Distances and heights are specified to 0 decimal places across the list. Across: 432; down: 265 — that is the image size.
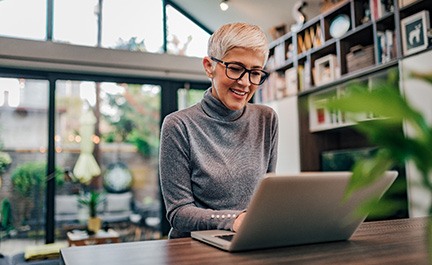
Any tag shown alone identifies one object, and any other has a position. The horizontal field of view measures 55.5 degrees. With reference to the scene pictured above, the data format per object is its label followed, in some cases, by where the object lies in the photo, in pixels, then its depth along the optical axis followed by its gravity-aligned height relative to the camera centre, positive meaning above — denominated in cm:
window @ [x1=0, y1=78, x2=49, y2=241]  448 +13
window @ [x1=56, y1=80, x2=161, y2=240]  470 +26
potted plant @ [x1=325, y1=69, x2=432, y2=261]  23 +1
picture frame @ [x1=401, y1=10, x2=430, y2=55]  277 +85
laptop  74 -11
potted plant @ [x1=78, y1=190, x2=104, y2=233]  440 -48
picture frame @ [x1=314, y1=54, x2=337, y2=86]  375 +83
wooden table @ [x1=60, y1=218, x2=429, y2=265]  72 -18
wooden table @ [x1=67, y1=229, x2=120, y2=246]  408 -77
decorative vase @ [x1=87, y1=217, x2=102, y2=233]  437 -67
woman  123 +6
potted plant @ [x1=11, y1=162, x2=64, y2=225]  449 -27
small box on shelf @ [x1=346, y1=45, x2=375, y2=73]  329 +82
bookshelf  300 +88
